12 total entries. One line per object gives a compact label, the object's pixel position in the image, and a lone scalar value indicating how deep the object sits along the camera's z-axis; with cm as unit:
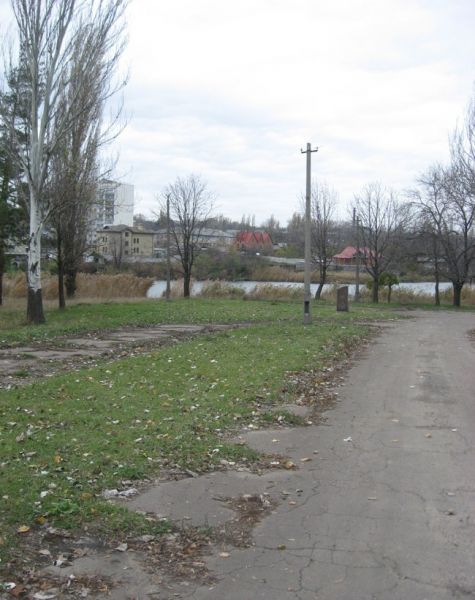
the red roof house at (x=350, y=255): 4456
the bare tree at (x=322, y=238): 4431
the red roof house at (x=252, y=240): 7387
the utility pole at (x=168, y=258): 3631
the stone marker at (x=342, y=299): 2905
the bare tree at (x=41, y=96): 1888
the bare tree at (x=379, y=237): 4347
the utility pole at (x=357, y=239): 4200
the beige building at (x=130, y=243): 6544
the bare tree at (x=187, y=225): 4503
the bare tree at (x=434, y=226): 4047
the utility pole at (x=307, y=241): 2070
